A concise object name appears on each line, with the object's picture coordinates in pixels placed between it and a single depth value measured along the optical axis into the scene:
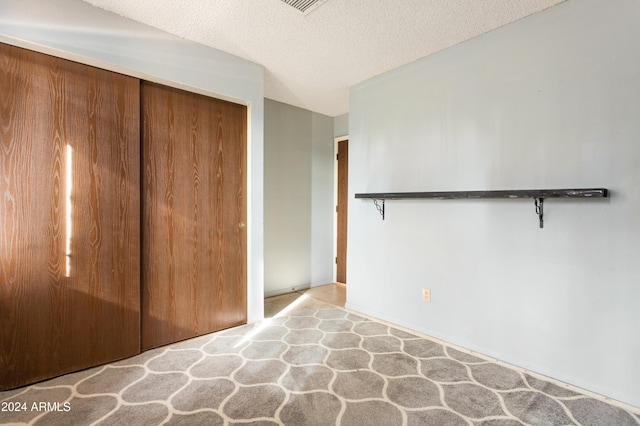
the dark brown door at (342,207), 4.33
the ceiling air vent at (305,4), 1.95
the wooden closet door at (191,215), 2.36
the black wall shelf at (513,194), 1.74
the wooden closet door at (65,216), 1.81
